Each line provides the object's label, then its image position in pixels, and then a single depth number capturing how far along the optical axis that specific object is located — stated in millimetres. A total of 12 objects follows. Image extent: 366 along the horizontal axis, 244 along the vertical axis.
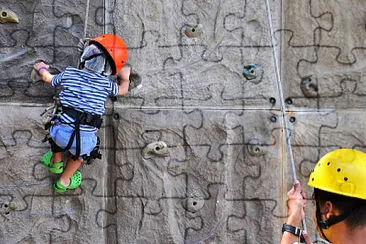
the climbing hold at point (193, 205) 3422
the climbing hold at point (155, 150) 3404
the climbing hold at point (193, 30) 3457
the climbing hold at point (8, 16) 3391
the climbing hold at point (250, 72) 3473
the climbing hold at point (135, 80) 3441
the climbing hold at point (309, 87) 3506
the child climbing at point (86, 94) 3070
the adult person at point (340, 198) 1995
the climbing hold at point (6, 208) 3363
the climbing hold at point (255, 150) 3438
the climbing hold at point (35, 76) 3387
